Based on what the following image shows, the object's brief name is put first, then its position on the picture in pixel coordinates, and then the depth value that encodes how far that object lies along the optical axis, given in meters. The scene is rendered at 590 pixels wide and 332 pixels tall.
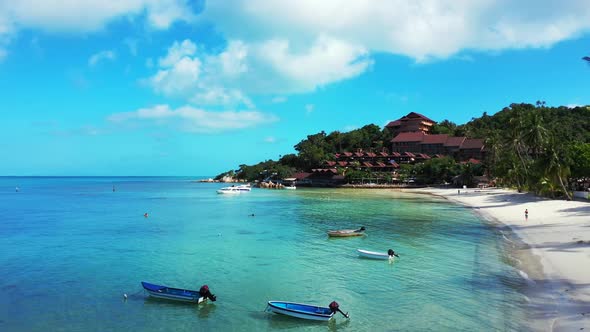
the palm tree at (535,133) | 58.44
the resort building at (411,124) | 145.00
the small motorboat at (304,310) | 14.13
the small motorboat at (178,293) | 15.86
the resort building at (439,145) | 117.69
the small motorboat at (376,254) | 23.10
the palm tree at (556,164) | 47.19
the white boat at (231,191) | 95.81
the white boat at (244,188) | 101.96
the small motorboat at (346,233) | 31.27
